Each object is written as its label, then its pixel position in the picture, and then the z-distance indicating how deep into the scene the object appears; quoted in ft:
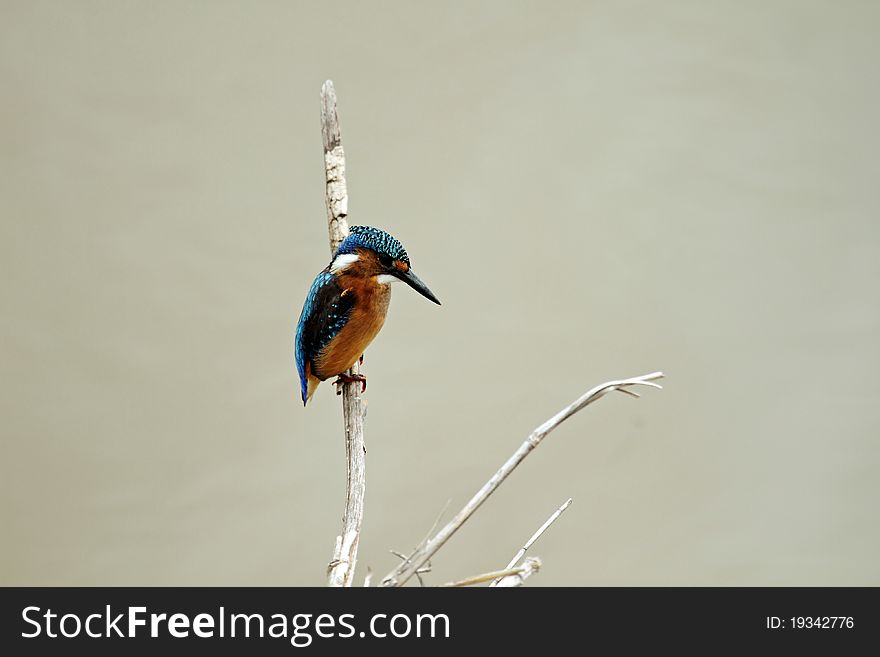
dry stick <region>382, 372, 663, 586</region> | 25.35
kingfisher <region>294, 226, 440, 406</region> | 25.57
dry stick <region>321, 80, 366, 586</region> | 25.53
